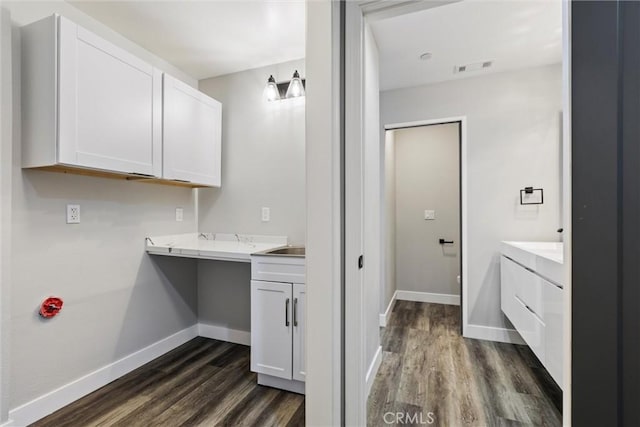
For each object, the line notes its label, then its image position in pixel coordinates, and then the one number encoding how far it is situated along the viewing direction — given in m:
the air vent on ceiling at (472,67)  2.55
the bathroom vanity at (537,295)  1.56
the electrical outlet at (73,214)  1.85
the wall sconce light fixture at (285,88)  2.40
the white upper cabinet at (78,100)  1.56
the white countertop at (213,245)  2.11
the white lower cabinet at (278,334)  1.88
